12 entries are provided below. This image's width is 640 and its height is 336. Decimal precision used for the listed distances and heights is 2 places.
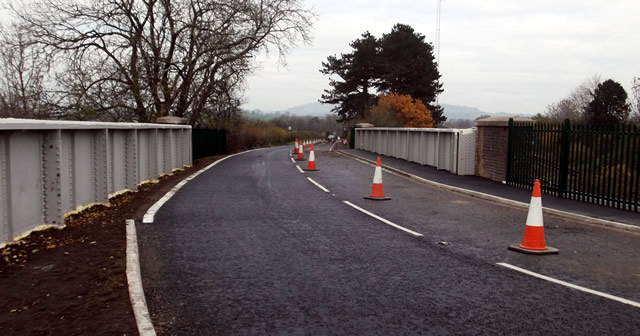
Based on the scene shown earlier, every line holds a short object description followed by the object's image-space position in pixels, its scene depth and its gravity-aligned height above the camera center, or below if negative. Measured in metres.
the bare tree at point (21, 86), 24.28 +2.25
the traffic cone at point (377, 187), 11.76 -1.28
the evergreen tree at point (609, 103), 48.99 +3.06
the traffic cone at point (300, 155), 25.93 -1.29
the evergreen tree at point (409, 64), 61.44 +8.12
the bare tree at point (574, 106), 57.83 +3.46
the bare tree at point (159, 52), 25.06 +4.00
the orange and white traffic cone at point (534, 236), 6.79 -1.37
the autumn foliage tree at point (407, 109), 53.86 +2.50
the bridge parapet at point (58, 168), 6.28 -0.65
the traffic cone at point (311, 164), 19.37 -1.27
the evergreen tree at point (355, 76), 63.50 +7.01
